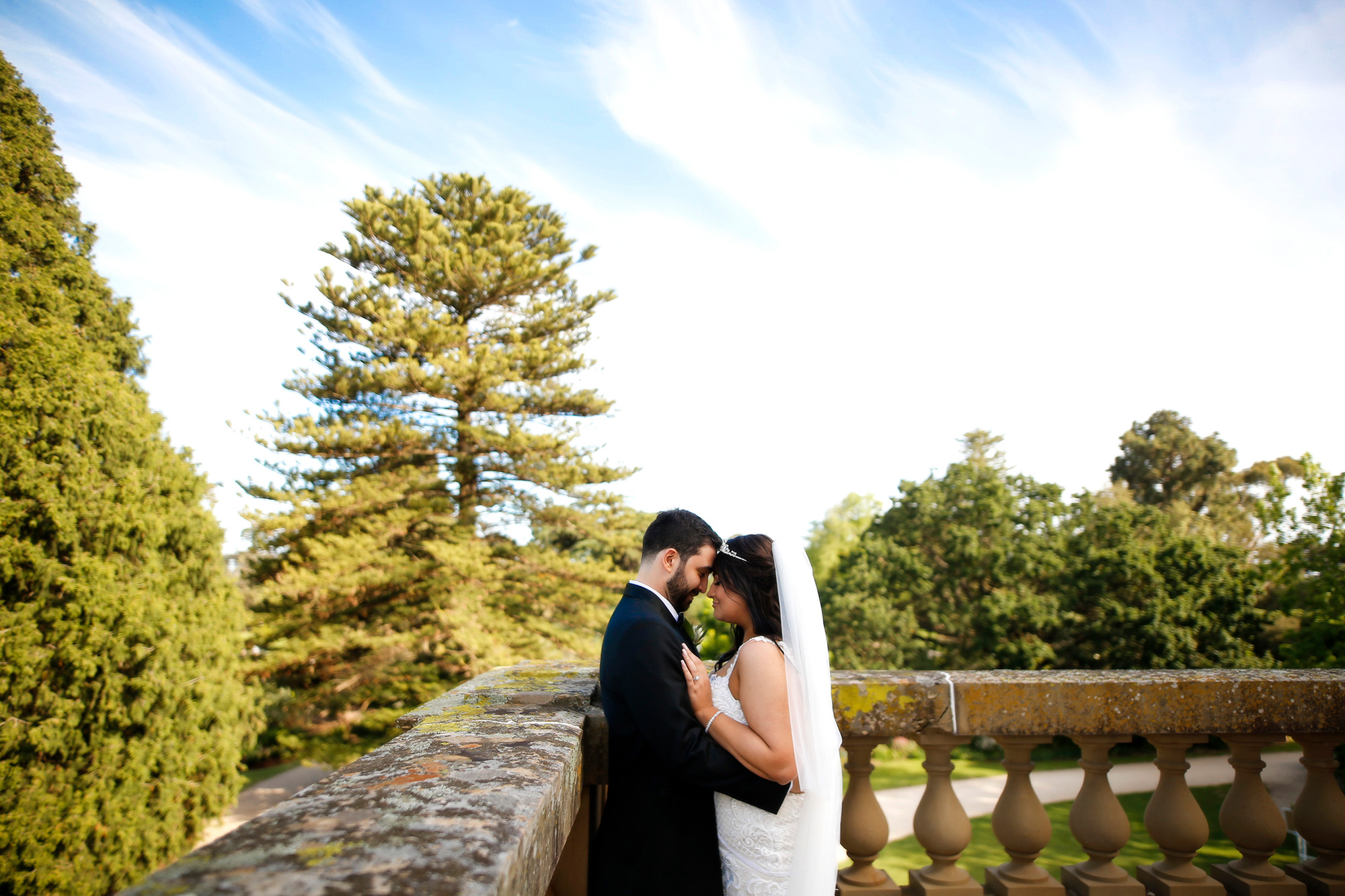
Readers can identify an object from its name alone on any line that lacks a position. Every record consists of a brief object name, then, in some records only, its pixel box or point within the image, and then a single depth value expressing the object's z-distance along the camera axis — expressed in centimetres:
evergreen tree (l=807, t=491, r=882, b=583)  3750
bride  195
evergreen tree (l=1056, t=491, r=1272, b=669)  2069
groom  185
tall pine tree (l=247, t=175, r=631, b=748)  1551
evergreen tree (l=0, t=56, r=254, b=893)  816
